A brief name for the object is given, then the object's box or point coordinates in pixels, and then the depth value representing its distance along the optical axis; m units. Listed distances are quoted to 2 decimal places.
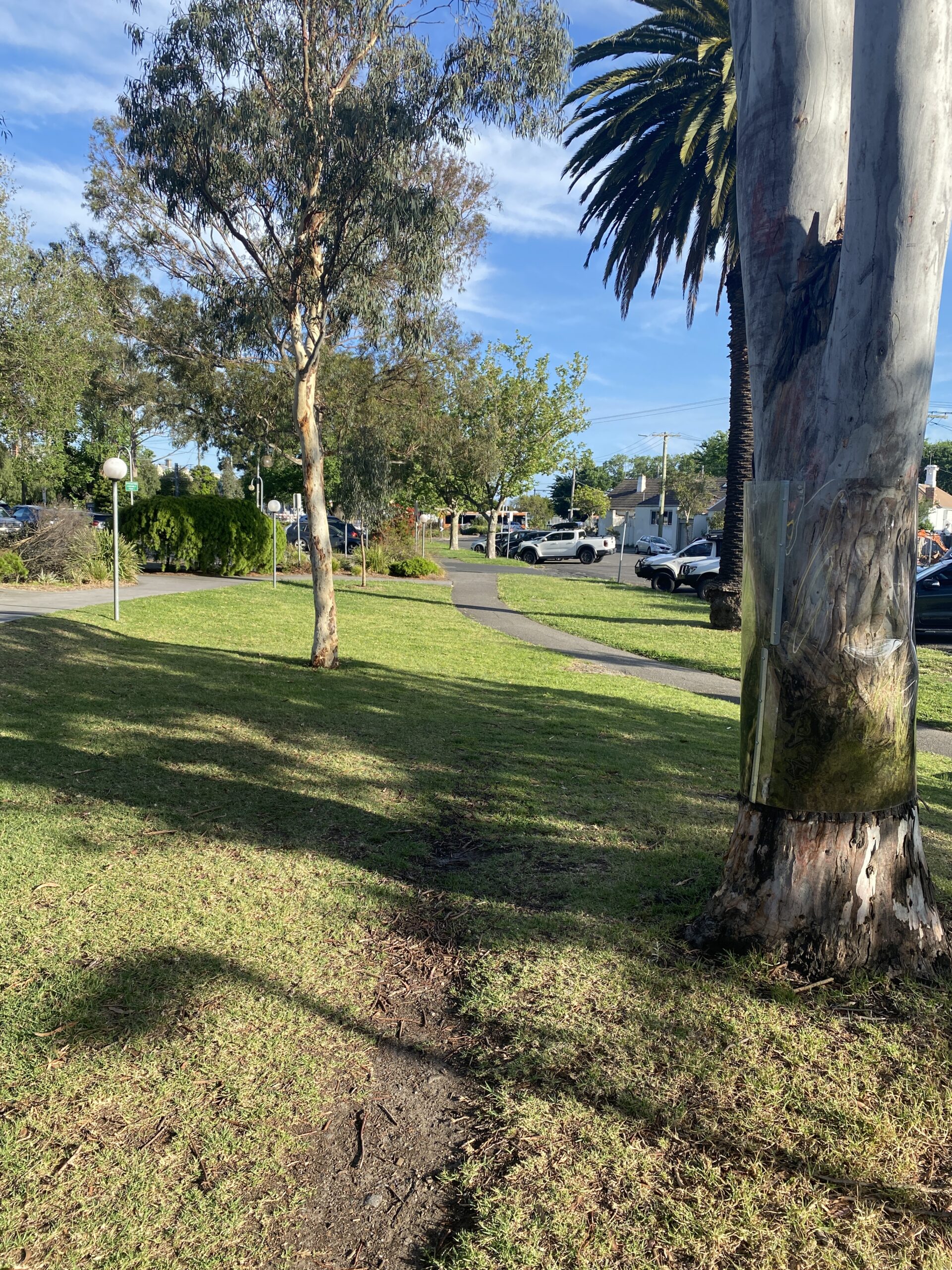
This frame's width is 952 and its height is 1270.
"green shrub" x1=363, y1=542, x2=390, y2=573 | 29.89
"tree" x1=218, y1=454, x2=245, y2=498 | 79.19
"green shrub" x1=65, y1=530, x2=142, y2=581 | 19.08
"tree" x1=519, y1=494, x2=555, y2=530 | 100.69
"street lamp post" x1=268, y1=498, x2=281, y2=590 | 21.41
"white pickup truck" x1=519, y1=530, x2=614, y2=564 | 46.88
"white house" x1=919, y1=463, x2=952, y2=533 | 86.12
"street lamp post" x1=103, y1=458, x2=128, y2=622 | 12.68
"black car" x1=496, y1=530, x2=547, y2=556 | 54.74
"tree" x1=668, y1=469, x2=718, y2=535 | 80.12
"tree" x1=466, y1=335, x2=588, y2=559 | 47.12
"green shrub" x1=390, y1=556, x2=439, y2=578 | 29.03
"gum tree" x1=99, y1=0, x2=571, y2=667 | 9.25
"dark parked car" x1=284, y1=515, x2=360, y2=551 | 36.72
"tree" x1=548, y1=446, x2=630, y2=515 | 106.01
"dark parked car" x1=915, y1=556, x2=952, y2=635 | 16.64
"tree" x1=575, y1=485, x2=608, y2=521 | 94.56
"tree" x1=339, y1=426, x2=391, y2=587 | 23.82
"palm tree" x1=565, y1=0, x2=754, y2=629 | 16.38
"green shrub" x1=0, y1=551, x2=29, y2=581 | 18.53
